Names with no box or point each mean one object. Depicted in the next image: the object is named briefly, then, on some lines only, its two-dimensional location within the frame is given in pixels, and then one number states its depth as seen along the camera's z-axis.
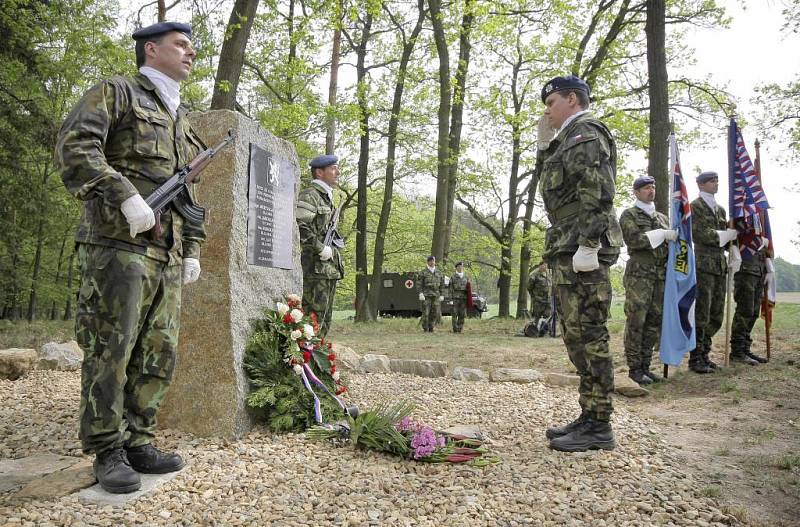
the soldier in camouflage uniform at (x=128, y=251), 2.51
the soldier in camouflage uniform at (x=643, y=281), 6.04
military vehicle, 24.53
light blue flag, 5.84
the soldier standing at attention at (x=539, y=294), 13.24
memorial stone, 3.61
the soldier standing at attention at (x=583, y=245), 3.41
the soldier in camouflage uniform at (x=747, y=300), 6.92
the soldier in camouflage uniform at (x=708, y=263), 6.44
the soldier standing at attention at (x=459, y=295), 14.29
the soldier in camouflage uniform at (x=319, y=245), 5.39
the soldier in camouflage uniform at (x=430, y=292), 14.55
